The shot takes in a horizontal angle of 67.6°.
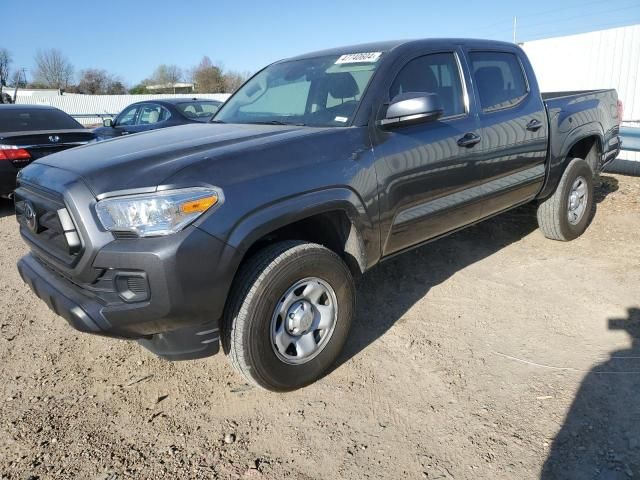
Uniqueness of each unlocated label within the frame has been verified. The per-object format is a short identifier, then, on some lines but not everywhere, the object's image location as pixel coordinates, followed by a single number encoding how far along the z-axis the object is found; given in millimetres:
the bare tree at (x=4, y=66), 58228
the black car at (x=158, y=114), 8430
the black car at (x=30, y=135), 6219
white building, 9789
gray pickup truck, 2090
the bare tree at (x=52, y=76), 64250
